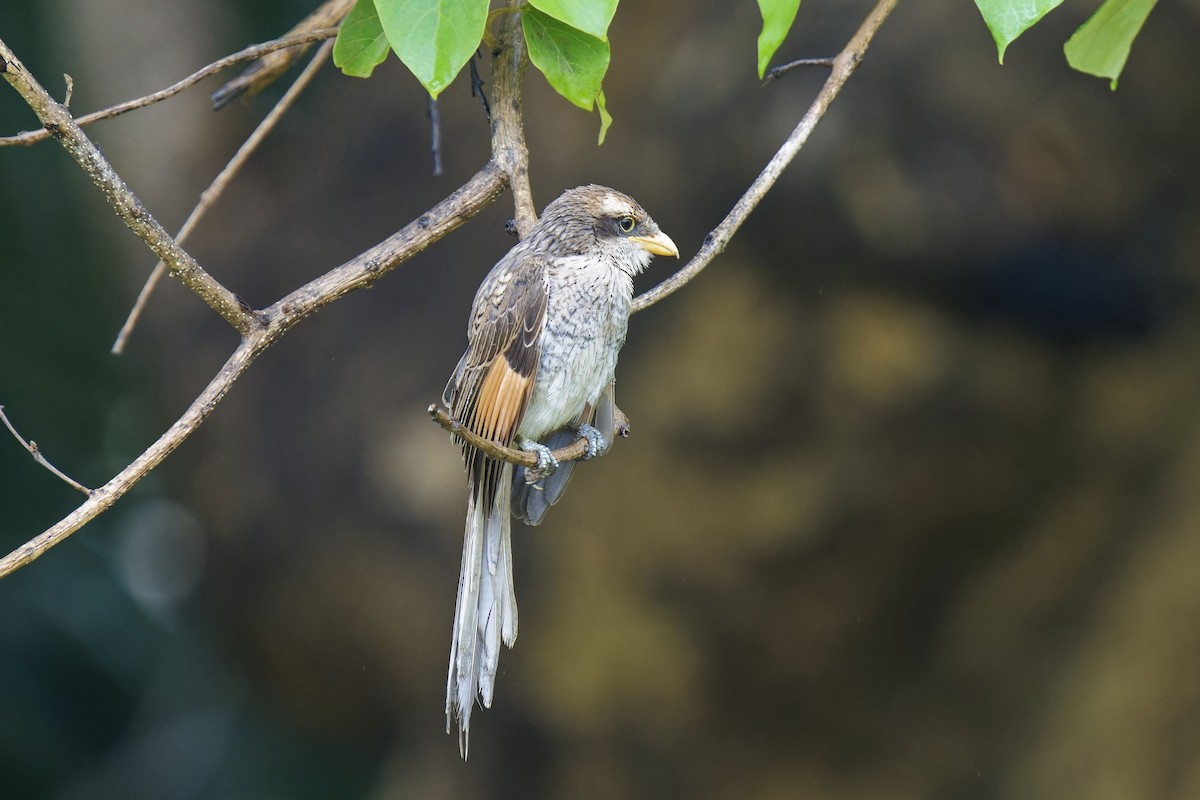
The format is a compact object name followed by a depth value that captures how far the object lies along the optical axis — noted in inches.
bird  217.9
